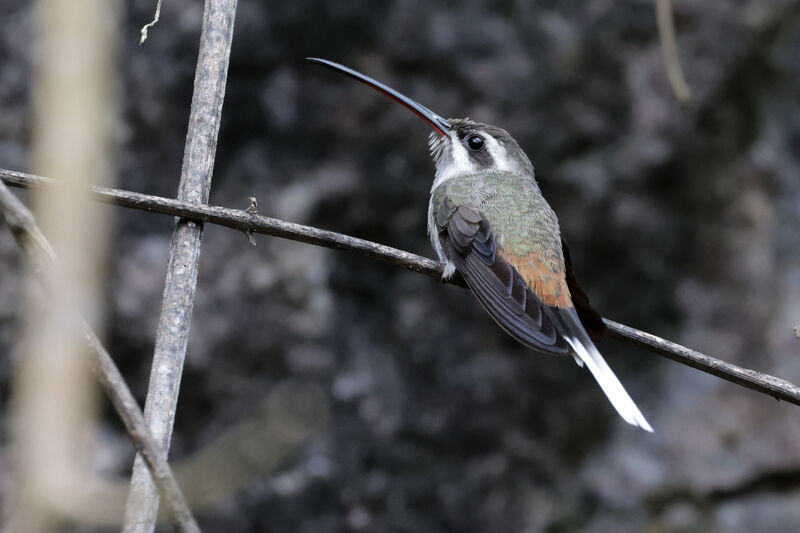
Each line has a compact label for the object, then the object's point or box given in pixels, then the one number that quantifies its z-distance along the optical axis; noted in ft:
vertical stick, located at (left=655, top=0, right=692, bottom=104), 23.45
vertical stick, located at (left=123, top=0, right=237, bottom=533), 14.51
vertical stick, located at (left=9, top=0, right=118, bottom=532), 7.04
